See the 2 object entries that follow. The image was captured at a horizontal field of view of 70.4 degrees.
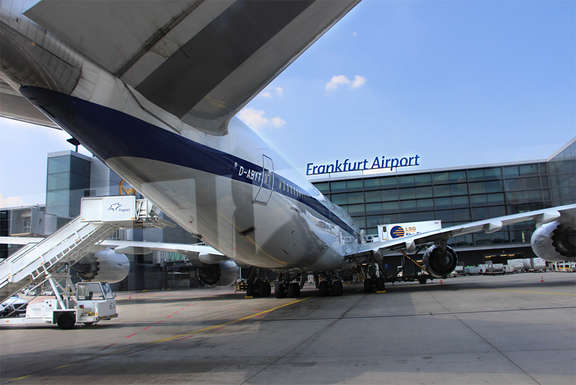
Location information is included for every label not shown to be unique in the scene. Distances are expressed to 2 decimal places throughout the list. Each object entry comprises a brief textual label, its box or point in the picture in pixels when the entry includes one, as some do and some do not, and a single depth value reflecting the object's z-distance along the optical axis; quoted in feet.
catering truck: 132.05
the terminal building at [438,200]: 130.21
